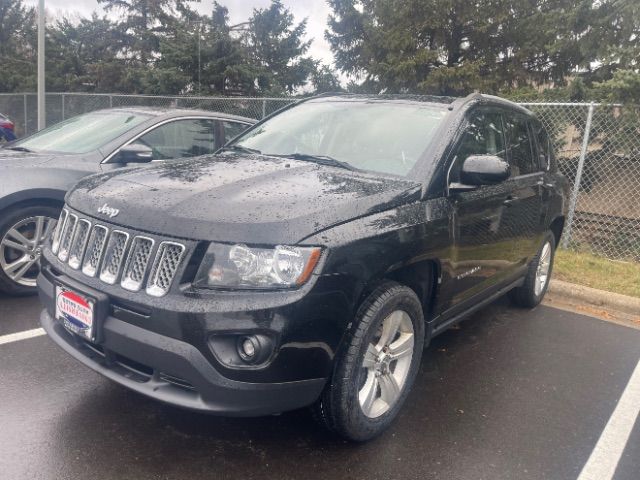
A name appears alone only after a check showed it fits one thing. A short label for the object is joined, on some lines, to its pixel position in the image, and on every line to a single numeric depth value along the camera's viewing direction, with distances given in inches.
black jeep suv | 91.7
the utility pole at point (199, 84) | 620.3
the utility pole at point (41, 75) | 490.9
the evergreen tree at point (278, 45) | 671.8
